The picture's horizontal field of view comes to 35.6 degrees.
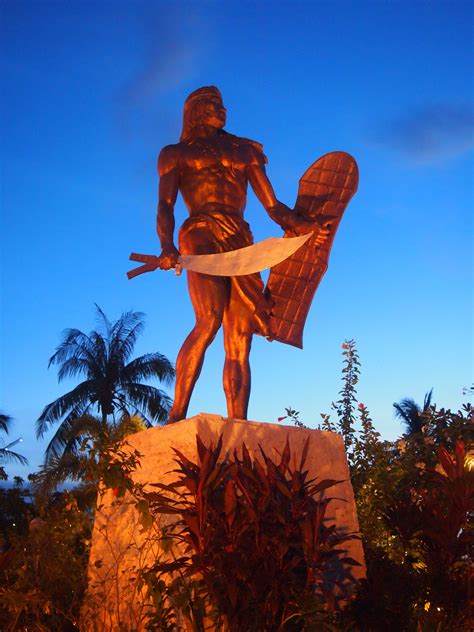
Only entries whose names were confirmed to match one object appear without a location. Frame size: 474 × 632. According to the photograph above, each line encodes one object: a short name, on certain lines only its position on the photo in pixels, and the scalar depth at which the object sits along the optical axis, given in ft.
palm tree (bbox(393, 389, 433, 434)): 93.16
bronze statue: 16.05
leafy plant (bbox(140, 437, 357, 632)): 10.82
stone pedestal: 13.28
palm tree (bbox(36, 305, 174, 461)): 67.72
